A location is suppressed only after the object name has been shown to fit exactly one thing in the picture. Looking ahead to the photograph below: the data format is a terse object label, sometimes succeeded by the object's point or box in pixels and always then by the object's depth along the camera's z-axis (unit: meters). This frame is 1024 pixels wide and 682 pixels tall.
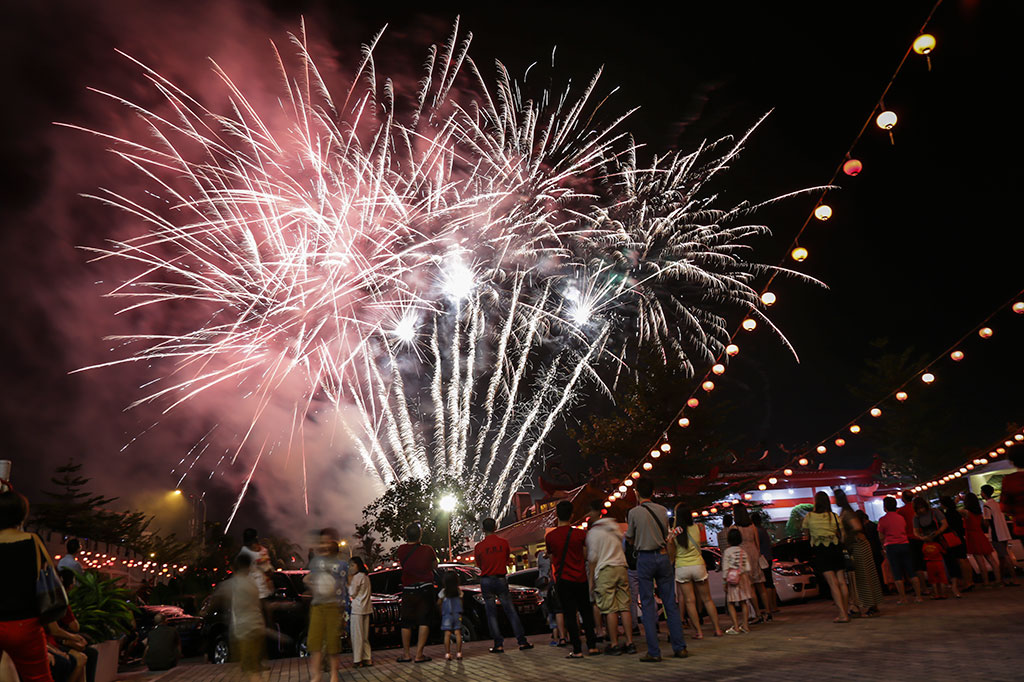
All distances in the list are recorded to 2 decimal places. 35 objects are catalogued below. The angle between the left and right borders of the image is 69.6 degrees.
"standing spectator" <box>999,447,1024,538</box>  7.53
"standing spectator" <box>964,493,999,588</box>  11.55
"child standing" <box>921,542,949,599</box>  11.17
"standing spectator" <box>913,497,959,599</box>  11.20
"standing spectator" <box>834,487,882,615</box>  9.76
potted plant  8.71
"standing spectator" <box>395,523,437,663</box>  9.66
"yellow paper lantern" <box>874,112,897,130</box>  9.03
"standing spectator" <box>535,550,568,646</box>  10.01
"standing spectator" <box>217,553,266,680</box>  6.92
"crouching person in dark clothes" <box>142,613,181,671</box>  11.94
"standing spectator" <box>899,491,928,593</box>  11.56
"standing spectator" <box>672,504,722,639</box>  9.52
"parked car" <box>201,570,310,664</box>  12.30
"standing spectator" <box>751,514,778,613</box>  11.70
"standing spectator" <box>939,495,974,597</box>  11.23
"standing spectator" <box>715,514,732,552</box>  10.65
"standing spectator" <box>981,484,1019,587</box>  12.19
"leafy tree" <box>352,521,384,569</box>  54.11
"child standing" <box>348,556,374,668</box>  9.81
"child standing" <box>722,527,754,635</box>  9.84
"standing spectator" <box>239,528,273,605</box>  8.37
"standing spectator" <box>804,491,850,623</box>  9.29
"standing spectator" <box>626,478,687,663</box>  7.71
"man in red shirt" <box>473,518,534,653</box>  9.59
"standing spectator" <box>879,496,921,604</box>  10.89
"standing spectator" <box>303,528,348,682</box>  7.37
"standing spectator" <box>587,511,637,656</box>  8.21
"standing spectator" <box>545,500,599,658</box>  8.42
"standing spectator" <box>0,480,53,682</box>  4.07
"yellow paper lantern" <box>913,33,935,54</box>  7.61
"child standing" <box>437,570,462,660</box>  9.48
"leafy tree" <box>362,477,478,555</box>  37.16
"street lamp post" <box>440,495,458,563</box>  36.78
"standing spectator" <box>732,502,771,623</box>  10.61
